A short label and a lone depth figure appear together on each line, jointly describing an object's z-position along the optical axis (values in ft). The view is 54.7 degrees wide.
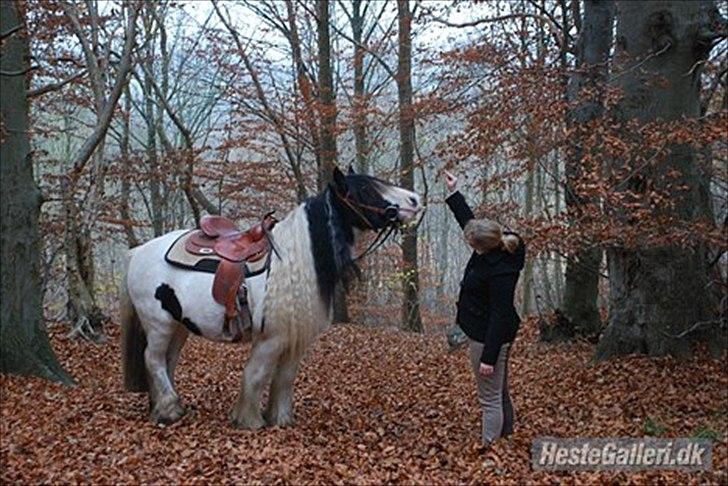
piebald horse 18.30
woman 16.17
